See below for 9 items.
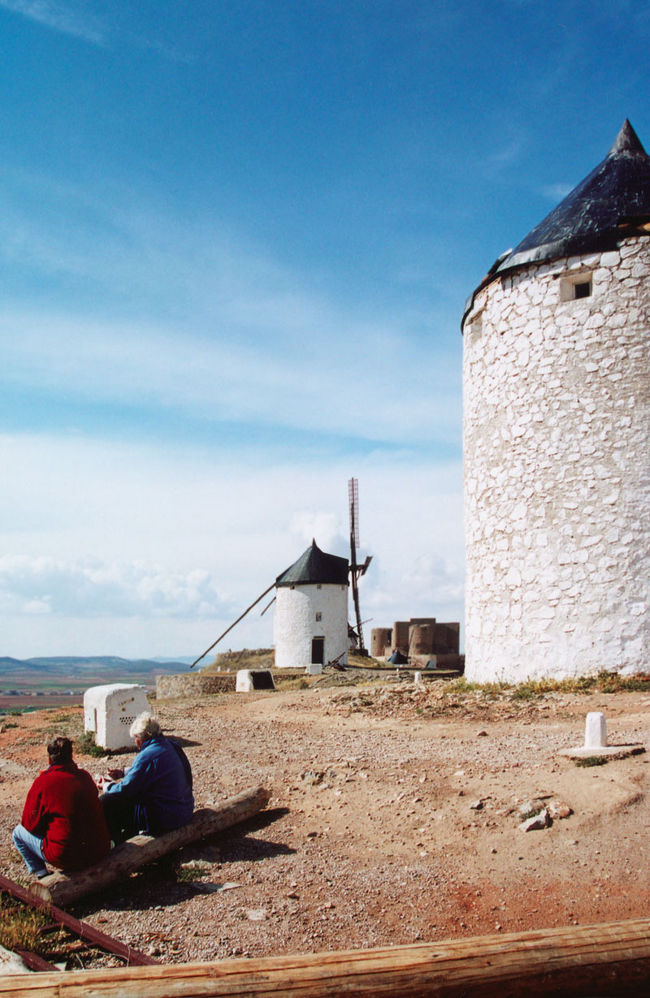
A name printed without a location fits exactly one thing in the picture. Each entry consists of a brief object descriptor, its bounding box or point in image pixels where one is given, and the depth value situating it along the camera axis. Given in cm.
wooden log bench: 559
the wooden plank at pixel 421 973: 349
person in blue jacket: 656
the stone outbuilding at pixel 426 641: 3089
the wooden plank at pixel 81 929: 451
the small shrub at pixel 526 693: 1252
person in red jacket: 581
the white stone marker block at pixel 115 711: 1153
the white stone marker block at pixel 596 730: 828
